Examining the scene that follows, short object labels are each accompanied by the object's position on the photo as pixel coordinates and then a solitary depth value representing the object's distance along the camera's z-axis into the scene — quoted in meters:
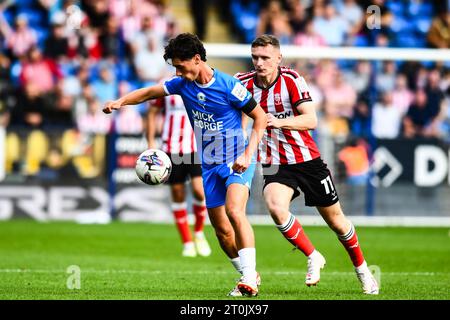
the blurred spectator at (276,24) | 20.17
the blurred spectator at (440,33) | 20.27
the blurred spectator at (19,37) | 19.25
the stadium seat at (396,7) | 21.77
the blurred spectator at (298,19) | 20.81
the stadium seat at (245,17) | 21.81
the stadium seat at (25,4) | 20.56
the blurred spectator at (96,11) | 19.92
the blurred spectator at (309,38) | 20.17
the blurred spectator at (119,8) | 19.99
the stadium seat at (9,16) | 19.94
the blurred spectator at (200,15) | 22.09
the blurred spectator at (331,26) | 20.70
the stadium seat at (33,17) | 20.31
